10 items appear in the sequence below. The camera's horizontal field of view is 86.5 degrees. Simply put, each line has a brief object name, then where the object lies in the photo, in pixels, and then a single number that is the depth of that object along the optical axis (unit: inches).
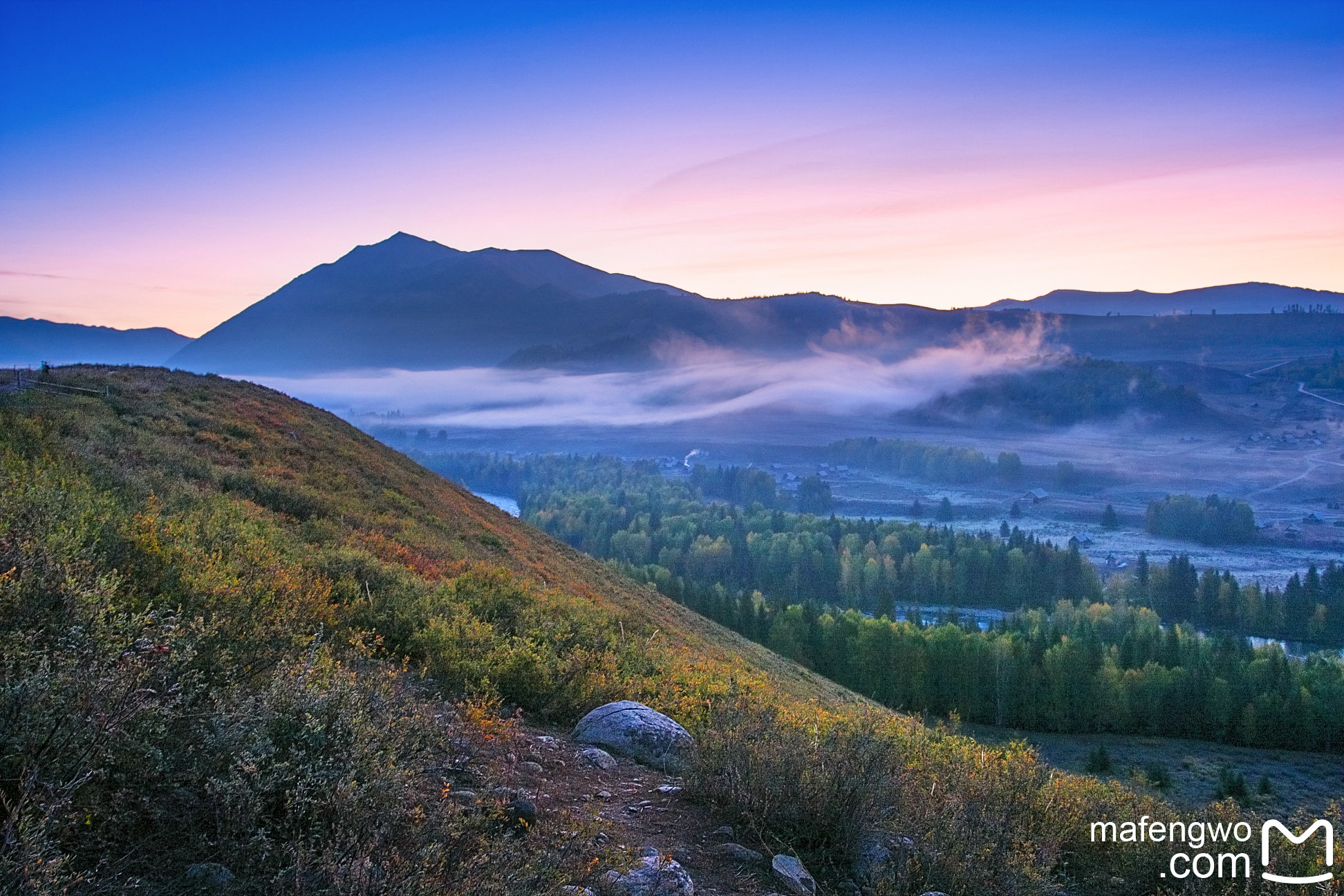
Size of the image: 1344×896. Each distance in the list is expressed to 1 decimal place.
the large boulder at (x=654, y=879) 191.2
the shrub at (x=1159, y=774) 1467.8
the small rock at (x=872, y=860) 216.8
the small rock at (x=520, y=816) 208.5
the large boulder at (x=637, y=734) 314.7
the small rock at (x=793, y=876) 214.4
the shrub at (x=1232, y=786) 1439.5
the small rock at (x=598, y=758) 297.0
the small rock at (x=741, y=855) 227.3
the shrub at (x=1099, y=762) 1624.0
